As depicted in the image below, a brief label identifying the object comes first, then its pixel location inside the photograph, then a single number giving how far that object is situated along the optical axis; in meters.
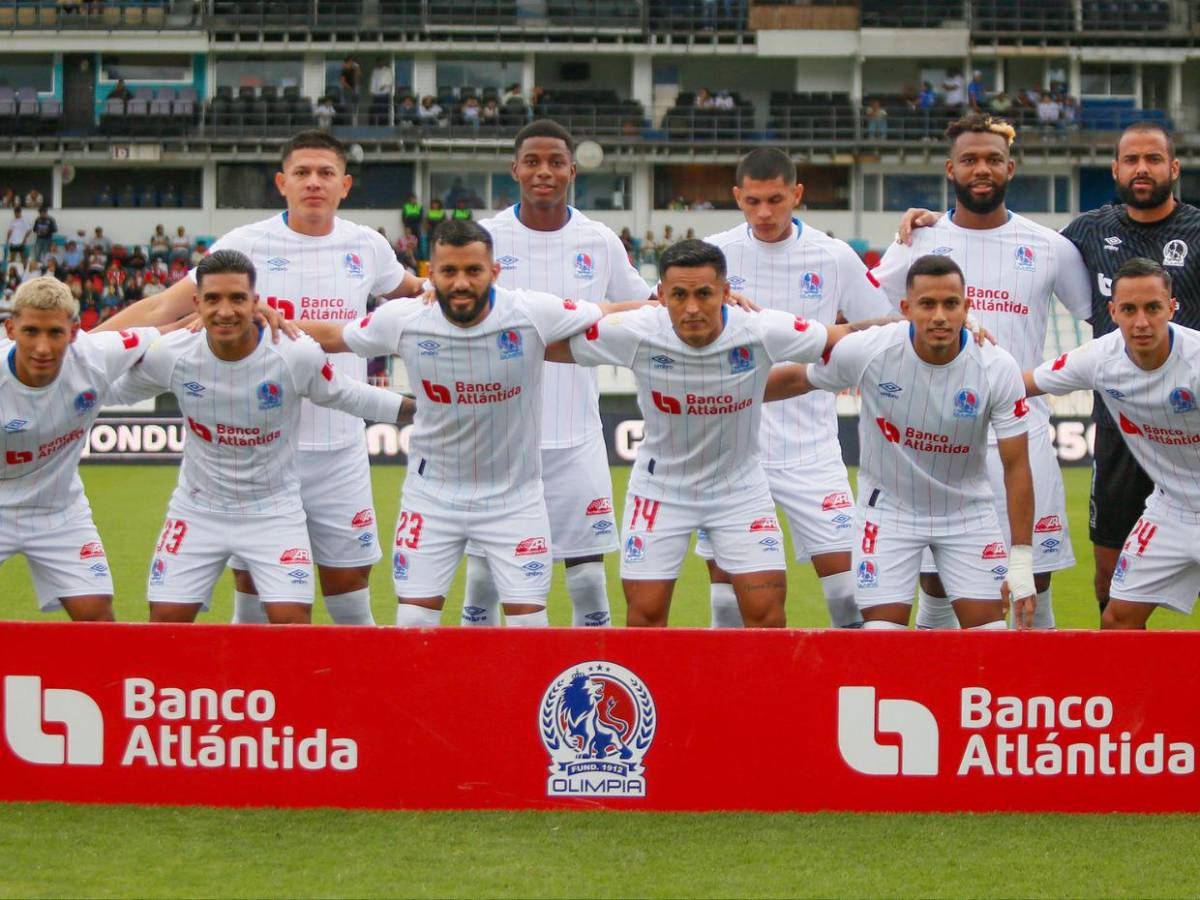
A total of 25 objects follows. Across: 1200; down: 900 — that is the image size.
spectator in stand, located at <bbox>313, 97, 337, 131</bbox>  37.62
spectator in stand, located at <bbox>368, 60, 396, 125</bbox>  38.31
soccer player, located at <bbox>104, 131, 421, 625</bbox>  7.29
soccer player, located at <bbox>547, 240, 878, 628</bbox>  6.55
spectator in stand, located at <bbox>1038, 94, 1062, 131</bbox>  38.34
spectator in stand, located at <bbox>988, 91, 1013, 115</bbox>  37.94
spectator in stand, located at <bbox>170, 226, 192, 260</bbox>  35.00
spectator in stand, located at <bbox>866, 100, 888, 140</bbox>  38.25
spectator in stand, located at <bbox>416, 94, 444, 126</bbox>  38.03
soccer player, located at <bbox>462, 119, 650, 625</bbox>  7.38
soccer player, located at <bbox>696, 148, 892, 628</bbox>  7.50
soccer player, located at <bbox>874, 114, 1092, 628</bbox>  7.39
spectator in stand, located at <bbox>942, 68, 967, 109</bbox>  38.44
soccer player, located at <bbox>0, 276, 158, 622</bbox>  6.46
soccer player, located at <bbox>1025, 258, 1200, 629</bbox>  6.46
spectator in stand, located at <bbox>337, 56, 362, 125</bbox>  38.41
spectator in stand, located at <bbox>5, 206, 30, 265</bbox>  34.75
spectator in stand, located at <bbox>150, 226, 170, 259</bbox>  35.38
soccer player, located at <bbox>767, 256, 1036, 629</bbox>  6.45
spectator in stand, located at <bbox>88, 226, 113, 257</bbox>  34.67
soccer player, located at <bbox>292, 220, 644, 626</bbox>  6.52
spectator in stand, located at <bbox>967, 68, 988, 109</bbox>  38.34
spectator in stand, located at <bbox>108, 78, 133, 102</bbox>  38.16
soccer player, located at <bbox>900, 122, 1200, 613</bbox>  7.33
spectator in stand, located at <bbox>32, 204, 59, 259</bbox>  34.69
